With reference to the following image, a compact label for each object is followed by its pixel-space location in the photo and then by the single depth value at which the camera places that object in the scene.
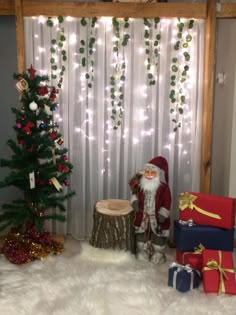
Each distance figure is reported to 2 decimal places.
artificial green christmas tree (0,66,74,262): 2.83
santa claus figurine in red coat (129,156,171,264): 2.90
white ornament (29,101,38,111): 2.79
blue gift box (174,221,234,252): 2.76
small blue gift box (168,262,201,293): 2.45
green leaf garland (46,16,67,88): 3.03
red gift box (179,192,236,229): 2.75
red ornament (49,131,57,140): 2.89
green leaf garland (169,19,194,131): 3.06
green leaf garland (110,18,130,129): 3.04
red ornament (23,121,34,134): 2.80
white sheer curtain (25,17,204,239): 3.07
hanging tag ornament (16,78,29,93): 2.83
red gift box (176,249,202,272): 2.63
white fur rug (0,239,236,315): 2.25
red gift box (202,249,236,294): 2.41
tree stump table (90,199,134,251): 2.82
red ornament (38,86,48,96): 2.83
